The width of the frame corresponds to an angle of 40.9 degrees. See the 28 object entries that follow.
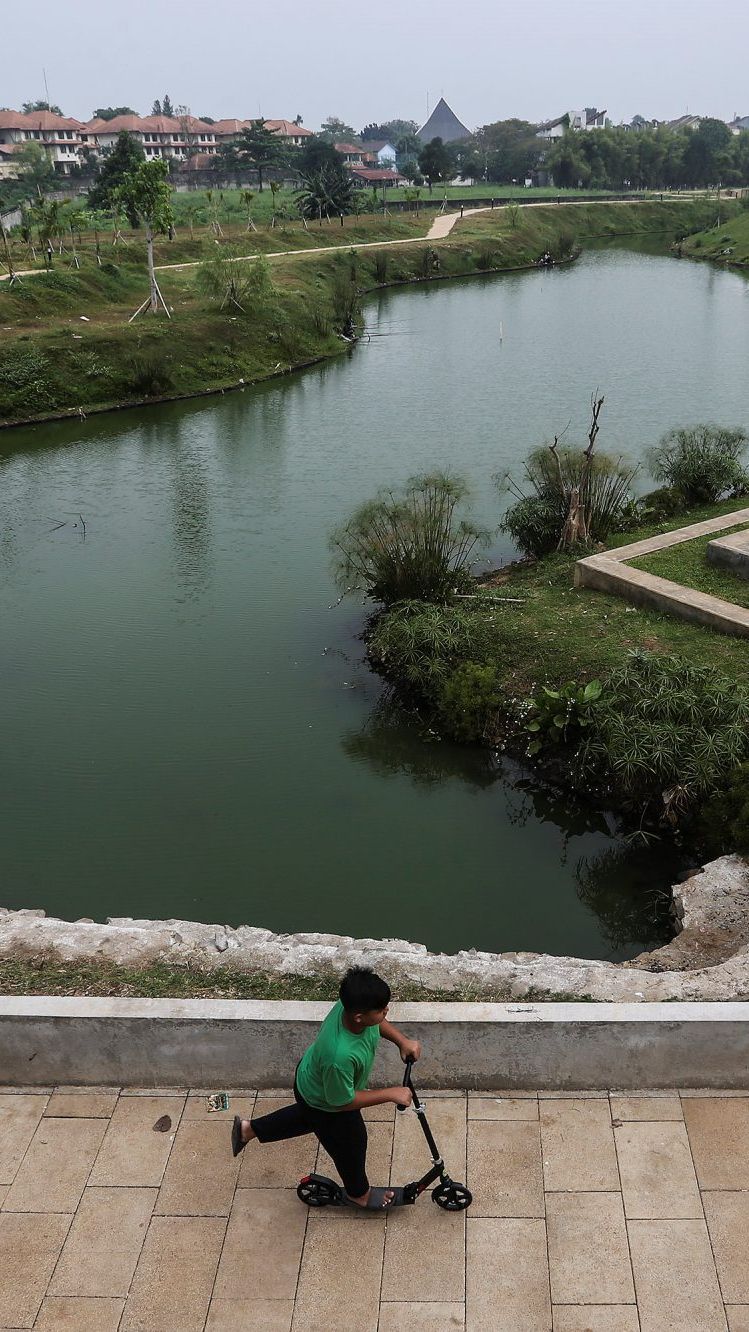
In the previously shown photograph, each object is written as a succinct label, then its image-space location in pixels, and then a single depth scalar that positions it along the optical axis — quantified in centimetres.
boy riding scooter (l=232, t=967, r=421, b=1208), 384
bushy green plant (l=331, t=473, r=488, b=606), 1363
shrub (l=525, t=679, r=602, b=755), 1045
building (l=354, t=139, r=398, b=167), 15038
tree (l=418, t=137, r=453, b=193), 7812
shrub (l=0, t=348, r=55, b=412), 2748
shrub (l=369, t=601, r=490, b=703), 1212
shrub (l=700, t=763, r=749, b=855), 855
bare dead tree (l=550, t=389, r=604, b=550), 1510
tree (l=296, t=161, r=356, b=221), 5641
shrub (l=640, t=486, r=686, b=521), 1644
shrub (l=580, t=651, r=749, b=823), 938
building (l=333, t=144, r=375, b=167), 11558
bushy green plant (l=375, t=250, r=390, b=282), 4922
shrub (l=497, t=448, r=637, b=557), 1549
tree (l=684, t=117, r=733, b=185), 8700
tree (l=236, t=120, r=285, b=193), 7594
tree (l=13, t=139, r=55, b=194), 7231
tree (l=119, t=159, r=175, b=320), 3253
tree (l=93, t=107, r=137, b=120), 10912
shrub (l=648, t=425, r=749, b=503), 1669
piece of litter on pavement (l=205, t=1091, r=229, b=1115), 472
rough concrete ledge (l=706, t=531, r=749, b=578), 1302
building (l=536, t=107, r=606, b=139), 12112
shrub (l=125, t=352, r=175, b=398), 2891
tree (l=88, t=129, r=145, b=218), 5375
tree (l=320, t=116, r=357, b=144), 14712
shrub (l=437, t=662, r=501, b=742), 1144
